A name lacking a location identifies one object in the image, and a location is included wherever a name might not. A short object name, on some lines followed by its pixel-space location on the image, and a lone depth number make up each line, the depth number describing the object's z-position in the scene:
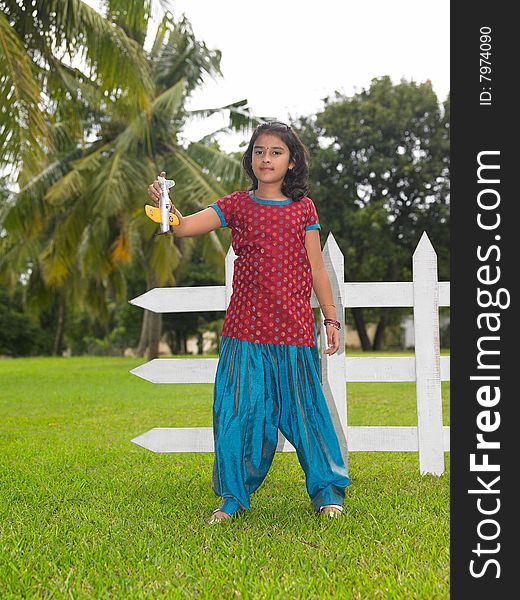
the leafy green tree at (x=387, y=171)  26.56
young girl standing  3.67
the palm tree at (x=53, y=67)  10.46
